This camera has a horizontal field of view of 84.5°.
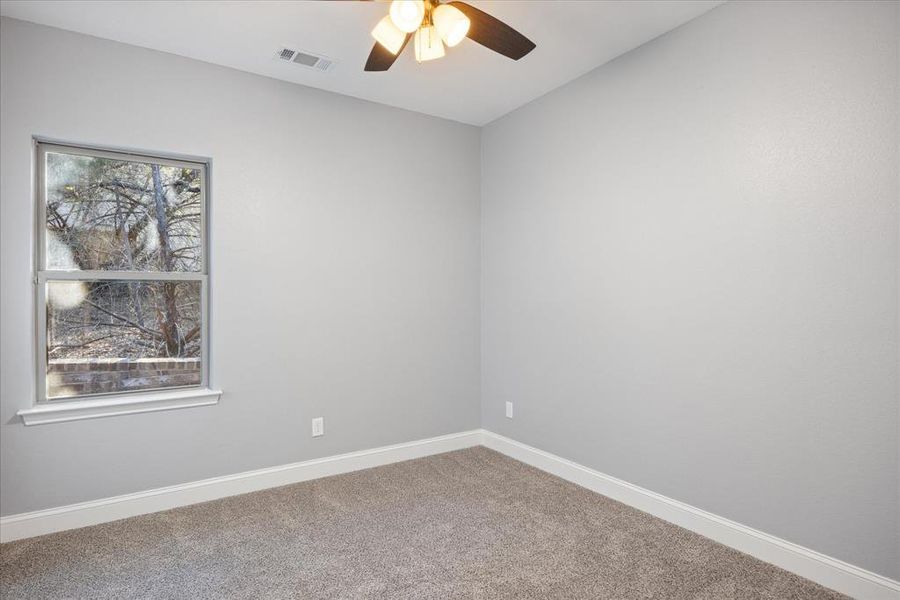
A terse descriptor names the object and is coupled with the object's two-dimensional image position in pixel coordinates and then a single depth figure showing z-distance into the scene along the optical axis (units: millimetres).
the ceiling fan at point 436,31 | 1866
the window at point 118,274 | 2664
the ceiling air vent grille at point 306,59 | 2826
